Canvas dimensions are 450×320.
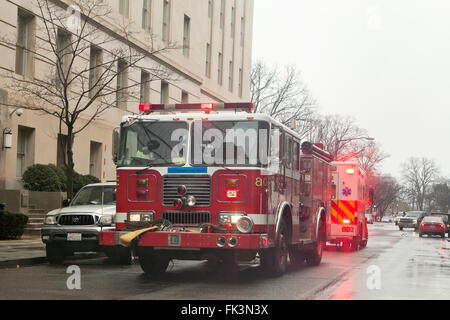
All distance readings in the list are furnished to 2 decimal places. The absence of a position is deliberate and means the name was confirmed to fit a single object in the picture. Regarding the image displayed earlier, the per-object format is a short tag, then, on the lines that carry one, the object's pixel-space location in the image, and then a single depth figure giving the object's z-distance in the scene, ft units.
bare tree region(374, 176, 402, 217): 403.42
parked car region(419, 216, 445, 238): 140.05
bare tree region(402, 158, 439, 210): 506.89
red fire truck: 37.47
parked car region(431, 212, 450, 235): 155.46
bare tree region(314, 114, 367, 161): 241.76
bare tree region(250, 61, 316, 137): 185.88
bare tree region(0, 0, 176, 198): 78.28
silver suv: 47.96
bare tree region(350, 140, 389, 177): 308.34
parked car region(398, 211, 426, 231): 191.01
